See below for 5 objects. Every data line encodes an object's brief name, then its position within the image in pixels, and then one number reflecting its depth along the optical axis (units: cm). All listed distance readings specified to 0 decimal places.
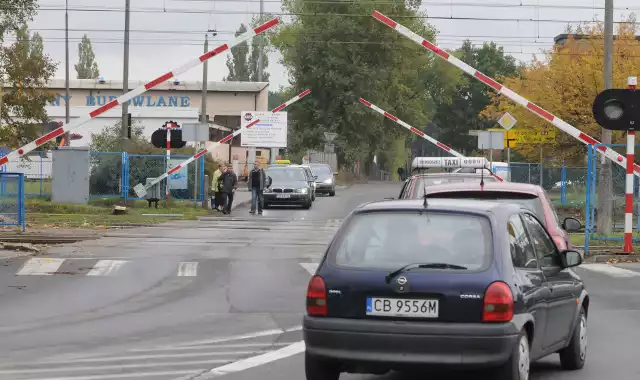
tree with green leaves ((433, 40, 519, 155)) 12150
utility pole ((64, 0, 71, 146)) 5843
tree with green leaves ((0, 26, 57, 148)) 5256
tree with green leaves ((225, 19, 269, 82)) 13650
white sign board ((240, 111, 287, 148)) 7331
